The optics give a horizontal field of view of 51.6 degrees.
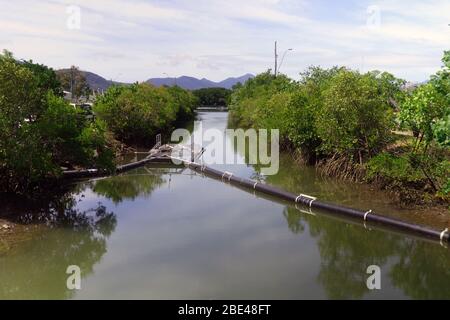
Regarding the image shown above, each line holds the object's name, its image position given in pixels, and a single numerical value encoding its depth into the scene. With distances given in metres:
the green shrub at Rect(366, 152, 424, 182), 16.73
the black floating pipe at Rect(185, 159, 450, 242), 13.18
